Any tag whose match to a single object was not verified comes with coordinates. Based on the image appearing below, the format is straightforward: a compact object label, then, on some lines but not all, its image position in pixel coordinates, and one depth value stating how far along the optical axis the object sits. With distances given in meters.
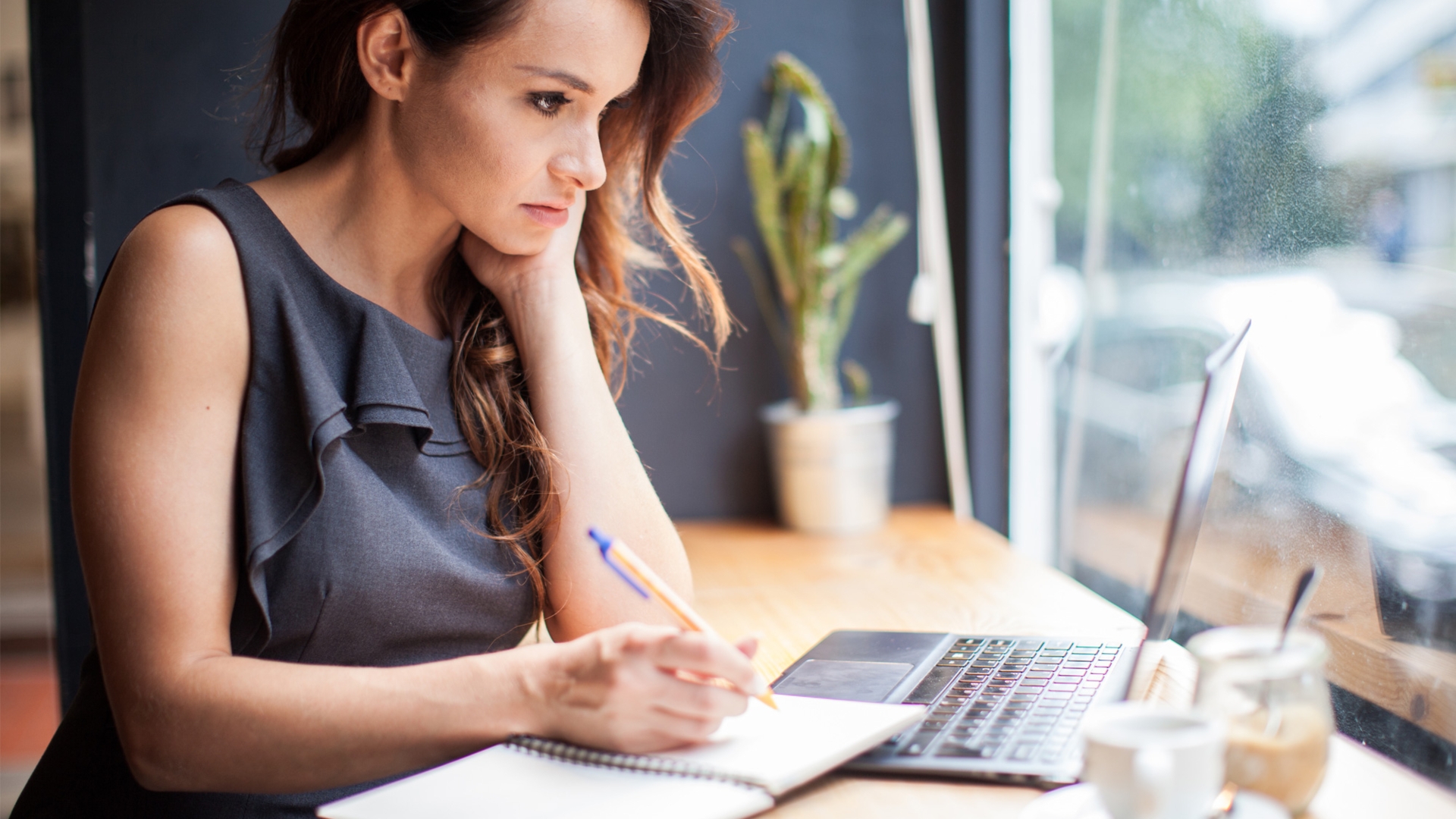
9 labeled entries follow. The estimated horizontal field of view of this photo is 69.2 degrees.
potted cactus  1.77
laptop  0.63
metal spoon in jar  0.63
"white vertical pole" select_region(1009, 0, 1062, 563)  1.83
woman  0.75
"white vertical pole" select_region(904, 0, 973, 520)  1.89
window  0.91
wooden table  0.68
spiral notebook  0.65
